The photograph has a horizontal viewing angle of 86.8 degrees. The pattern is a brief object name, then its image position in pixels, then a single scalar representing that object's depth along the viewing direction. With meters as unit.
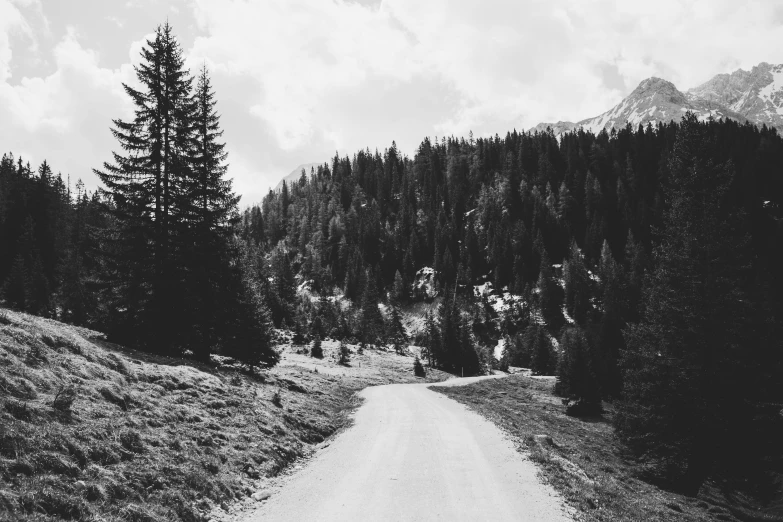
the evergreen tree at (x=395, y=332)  100.54
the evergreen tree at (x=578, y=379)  45.72
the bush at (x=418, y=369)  64.25
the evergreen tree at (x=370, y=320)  96.90
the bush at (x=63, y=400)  9.30
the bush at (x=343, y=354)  63.25
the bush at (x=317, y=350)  65.50
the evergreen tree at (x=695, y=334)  17.64
